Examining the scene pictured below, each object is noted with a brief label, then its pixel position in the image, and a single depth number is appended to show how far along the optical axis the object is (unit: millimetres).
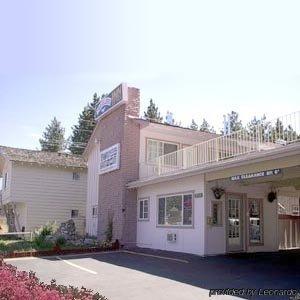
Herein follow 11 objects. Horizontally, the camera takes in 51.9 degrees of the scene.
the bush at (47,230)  14709
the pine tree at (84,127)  40300
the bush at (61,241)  13743
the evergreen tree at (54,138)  43920
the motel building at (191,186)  9663
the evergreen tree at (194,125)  43421
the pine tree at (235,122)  28041
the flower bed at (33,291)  4363
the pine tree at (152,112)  38631
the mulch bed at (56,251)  11522
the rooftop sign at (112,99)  14559
